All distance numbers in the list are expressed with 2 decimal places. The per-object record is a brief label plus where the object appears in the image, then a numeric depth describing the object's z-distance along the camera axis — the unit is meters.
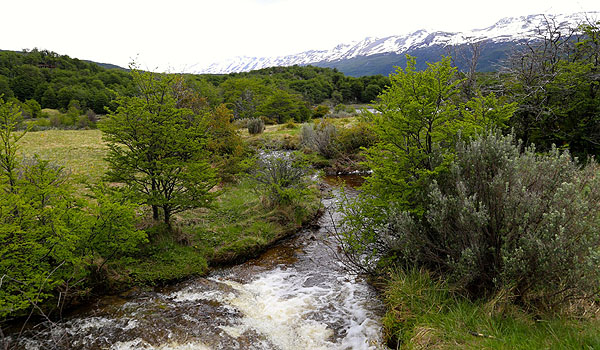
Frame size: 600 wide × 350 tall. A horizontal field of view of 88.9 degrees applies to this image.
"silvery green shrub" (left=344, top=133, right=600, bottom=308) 3.69
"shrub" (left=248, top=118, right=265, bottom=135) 27.16
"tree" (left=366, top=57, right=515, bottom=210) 5.19
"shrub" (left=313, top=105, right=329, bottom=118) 43.96
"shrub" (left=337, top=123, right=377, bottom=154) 20.09
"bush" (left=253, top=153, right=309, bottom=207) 9.90
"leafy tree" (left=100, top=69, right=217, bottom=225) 7.02
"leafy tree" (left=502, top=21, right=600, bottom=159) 8.91
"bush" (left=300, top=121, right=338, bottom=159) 20.16
